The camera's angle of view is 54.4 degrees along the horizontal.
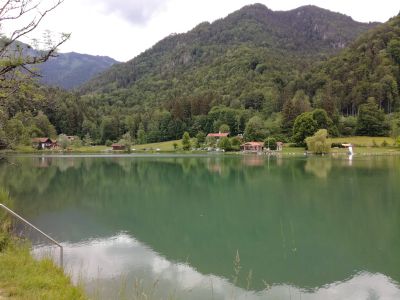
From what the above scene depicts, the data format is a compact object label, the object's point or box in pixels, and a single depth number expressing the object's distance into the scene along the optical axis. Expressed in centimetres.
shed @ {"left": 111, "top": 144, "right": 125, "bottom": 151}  11951
